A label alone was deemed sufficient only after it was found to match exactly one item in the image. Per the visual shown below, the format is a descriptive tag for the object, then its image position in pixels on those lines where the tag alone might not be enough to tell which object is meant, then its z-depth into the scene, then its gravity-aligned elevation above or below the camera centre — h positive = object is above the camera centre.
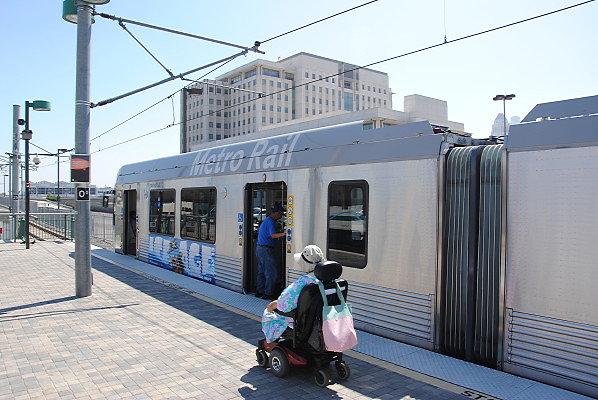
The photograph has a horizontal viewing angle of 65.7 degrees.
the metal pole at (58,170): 35.65 +2.13
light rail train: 4.21 -0.37
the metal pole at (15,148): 18.92 +2.04
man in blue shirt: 7.91 -0.87
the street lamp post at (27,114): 15.13 +2.74
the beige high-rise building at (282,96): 93.44 +21.73
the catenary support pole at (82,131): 8.23 +1.19
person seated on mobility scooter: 4.36 -1.24
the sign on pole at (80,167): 8.26 +0.54
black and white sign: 8.30 +0.05
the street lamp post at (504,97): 23.38 +5.08
